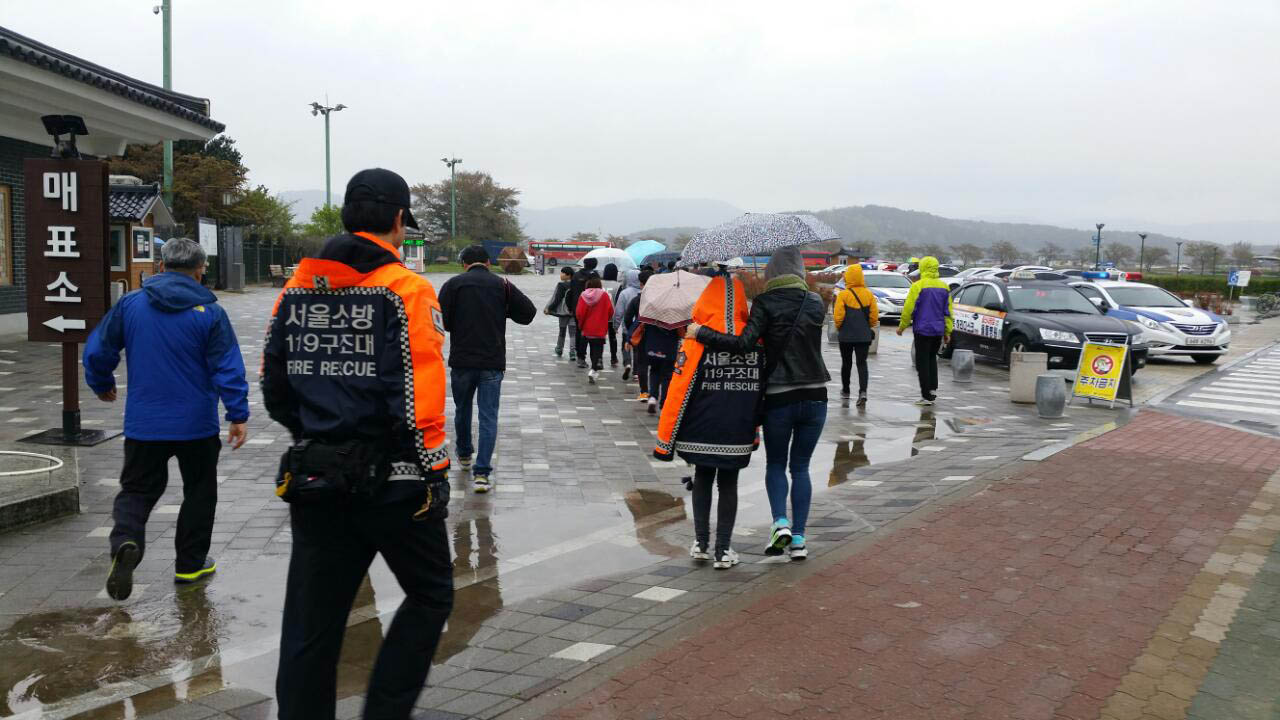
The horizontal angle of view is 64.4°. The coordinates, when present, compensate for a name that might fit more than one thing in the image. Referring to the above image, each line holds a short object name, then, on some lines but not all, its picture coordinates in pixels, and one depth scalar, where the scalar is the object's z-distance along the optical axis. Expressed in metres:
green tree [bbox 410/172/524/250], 90.88
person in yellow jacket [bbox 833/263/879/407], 12.07
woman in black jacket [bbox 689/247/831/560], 5.60
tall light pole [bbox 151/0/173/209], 24.59
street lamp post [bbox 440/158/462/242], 77.69
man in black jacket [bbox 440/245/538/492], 7.80
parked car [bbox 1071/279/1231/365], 18.59
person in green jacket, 12.42
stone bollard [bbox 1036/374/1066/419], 11.84
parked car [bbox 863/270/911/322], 27.81
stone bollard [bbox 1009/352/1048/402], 12.95
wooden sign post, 8.38
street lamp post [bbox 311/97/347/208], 54.06
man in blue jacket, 5.14
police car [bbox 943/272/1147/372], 15.78
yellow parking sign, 12.66
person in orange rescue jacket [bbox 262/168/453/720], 3.12
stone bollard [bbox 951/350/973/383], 15.52
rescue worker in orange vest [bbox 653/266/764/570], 5.52
